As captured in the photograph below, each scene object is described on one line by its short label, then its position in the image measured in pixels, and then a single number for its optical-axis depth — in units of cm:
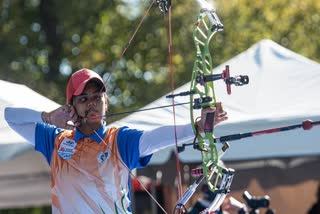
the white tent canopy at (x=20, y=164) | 1337
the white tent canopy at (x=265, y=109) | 1348
